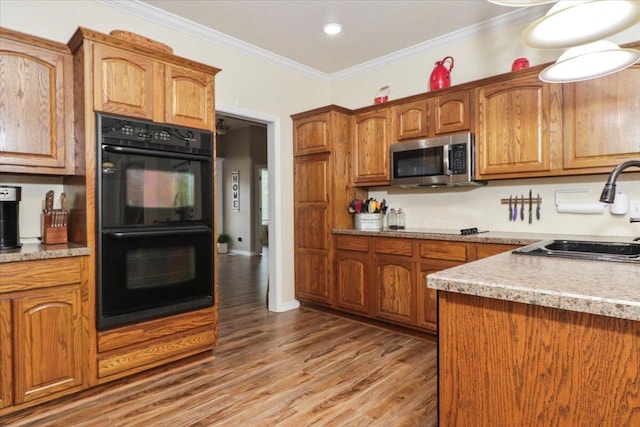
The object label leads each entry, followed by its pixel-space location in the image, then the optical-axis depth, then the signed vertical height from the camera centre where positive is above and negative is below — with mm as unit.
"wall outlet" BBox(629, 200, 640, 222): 2488 -10
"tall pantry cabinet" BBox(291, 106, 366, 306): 3682 +196
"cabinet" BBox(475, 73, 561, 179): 2594 +624
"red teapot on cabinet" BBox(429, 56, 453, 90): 3246 +1211
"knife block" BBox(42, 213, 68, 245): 2262 -112
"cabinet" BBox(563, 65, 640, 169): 2293 +584
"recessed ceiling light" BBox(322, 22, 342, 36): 3134 +1616
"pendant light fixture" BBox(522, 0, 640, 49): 1141 +635
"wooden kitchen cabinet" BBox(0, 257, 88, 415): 1864 -638
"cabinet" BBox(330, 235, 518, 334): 2869 -565
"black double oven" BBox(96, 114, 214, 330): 2170 -50
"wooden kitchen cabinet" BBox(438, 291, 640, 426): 849 -414
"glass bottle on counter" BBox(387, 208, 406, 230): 3733 -88
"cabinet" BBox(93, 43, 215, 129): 2176 +815
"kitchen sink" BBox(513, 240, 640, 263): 1401 -183
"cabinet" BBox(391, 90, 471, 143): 3014 +842
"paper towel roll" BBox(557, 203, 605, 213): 2625 +13
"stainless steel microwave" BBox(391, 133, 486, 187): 2973 +427
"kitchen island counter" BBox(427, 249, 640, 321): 816 -199
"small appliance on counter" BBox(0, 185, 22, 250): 2104 -30
